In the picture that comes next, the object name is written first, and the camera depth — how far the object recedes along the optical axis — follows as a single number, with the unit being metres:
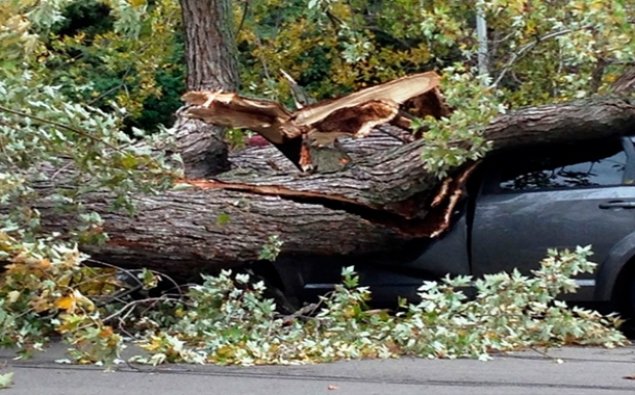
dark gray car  14.35
